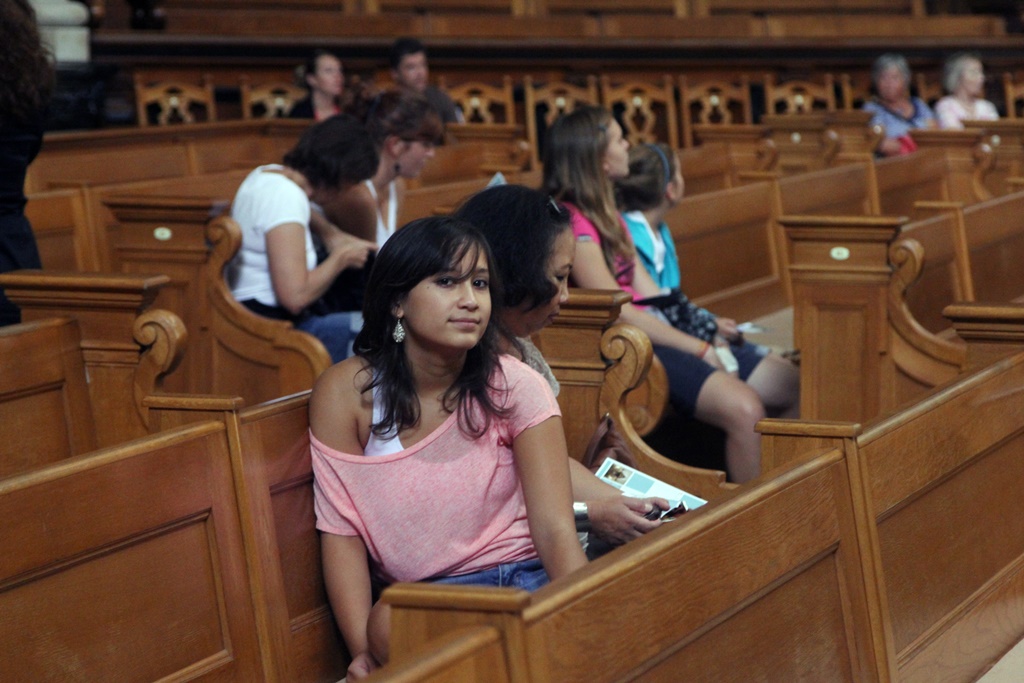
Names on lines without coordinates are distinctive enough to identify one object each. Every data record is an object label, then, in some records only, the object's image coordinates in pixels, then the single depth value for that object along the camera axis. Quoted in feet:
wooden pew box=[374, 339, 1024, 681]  7.56
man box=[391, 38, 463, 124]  39.56
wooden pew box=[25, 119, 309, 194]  31.41
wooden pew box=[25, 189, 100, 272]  24.35
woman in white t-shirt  20.47
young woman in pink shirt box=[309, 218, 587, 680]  11.20
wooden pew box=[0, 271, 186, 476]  14.42
